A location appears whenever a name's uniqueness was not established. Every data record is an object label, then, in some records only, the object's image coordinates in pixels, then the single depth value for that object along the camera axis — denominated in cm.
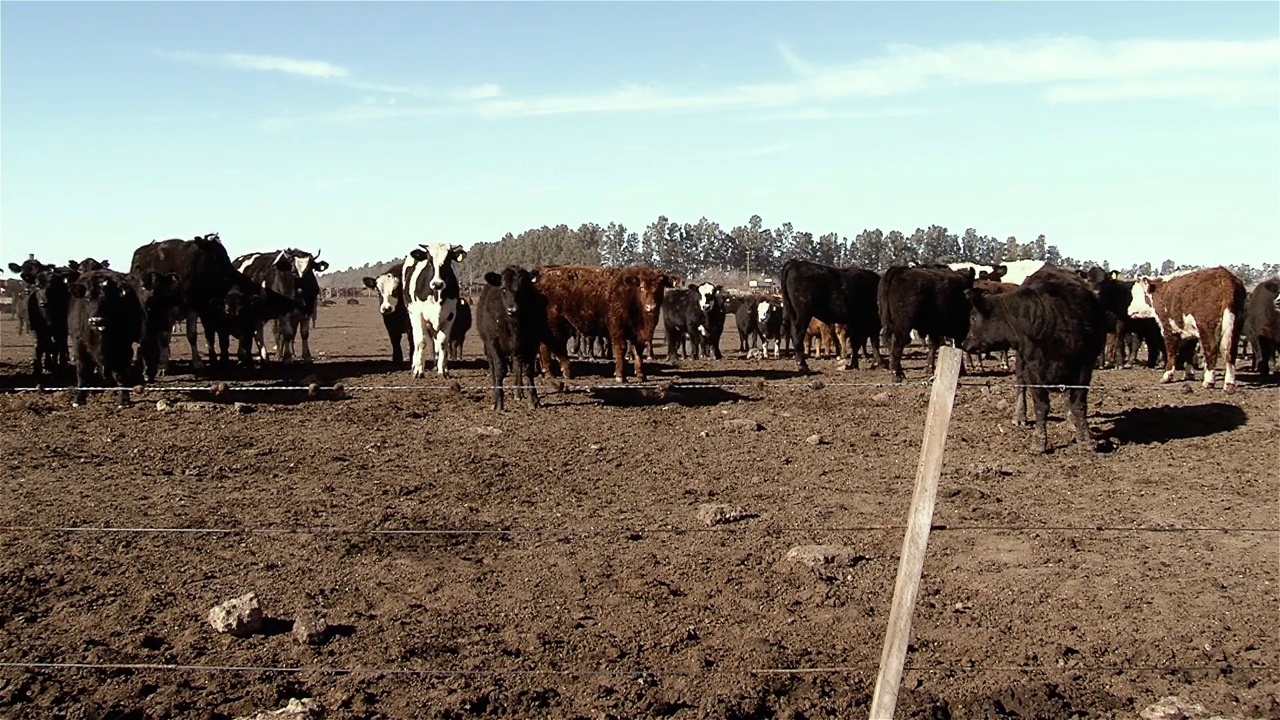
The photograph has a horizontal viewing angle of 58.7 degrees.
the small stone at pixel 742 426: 1226
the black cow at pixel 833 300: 2023
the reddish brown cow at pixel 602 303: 1694
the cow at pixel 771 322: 2995
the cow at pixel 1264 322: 1714
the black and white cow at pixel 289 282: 2170
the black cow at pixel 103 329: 1393
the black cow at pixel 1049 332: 1160
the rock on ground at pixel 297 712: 507
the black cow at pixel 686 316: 2905
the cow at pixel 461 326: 2048
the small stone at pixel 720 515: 849
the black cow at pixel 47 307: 1692
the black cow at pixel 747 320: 3100
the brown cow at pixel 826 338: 2631
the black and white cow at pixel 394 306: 2080
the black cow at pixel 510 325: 1418
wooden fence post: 415
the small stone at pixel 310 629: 605
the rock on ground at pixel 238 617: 610
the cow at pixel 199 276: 1966
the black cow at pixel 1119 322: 2108
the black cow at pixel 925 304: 1636
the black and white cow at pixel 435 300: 1769
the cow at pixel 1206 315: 1571
